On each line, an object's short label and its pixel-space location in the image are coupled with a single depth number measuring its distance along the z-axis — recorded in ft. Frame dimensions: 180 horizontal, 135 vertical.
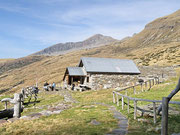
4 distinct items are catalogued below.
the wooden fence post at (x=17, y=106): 38.75
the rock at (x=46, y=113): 40.01
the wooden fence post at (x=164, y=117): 17.42
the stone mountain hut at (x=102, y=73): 104.12
